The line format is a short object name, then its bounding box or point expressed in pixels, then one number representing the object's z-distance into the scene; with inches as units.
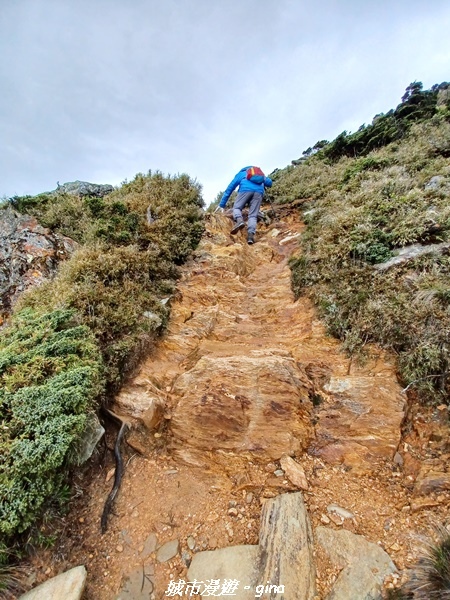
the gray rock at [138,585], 106.3
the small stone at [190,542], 119.6
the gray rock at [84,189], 375.9
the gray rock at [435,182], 271.9
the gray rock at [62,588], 101.7
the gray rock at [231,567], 102.7
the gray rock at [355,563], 98.6
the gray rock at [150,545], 118.2
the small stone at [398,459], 135.5
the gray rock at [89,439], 128.7
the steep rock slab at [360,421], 139.6
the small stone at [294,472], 133.0
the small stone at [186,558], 115.0
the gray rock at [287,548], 100.1
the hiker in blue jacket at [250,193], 399.5
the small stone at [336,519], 119.4
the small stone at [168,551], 116.6
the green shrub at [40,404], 109.6
